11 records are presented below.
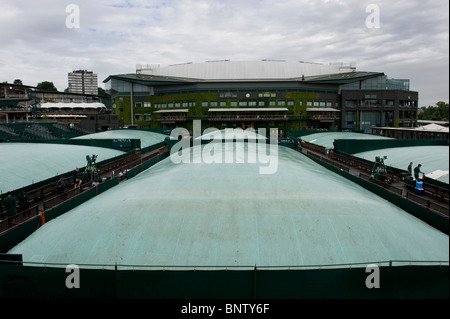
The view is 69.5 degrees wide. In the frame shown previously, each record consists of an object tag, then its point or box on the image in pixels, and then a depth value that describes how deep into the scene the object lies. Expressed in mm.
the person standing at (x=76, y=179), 23703
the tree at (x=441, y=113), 113050
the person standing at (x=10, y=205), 16328
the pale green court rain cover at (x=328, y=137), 55438
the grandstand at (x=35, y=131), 59966
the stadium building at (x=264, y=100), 92062
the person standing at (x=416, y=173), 22430
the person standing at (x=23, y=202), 17516
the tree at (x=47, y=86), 195075
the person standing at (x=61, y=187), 21328
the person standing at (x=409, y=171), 23898
